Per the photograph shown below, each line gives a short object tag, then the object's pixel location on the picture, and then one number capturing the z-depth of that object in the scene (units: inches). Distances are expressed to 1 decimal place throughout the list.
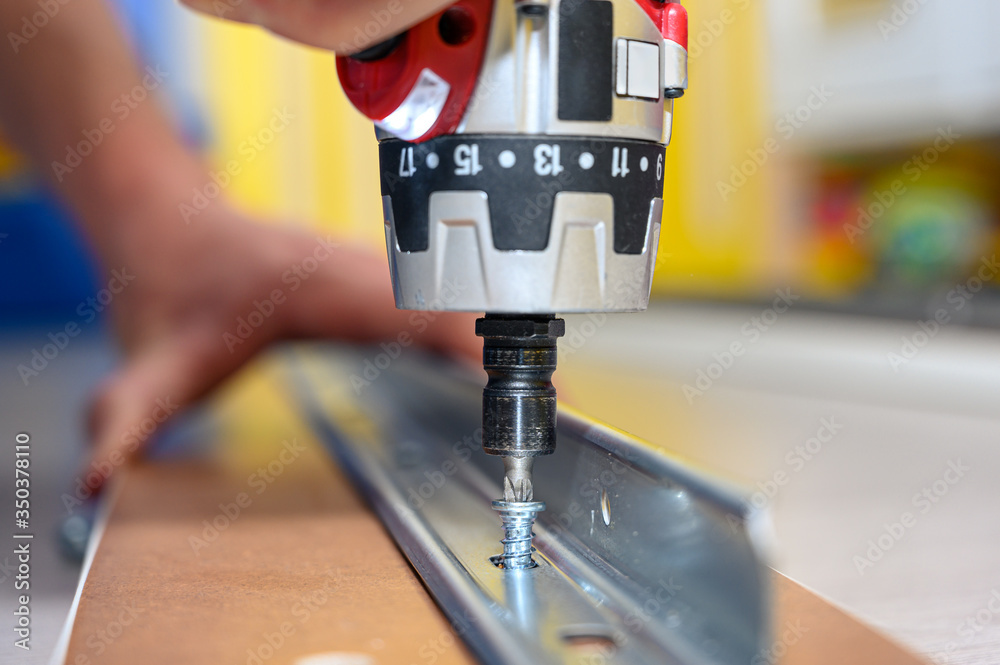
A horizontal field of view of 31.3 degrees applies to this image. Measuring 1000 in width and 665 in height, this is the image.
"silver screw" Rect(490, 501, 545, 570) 13.1
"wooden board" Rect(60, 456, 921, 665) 11.9
